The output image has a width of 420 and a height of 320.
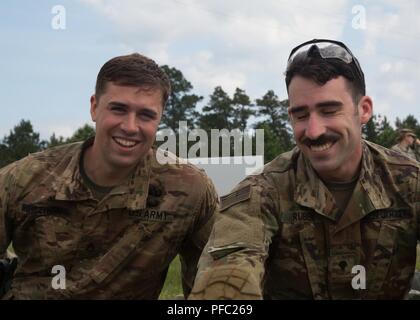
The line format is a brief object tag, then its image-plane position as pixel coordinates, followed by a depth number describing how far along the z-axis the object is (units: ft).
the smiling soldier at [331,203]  10.44
